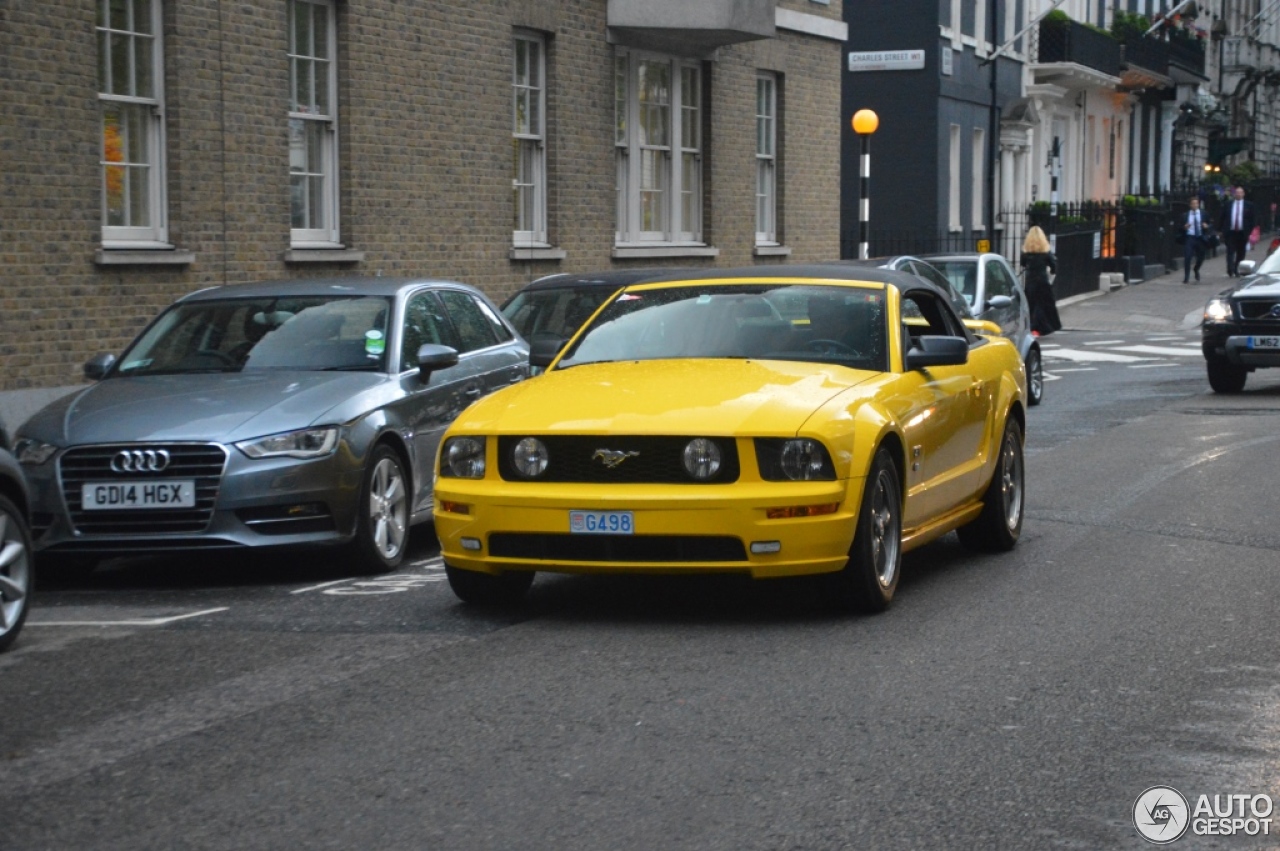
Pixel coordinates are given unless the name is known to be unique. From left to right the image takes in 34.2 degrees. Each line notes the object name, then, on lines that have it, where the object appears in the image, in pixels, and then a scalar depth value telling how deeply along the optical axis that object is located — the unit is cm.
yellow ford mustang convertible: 791
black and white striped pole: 2731
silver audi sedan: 947
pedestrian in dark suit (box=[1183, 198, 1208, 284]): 4562
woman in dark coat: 2922
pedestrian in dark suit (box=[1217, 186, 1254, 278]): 4356
